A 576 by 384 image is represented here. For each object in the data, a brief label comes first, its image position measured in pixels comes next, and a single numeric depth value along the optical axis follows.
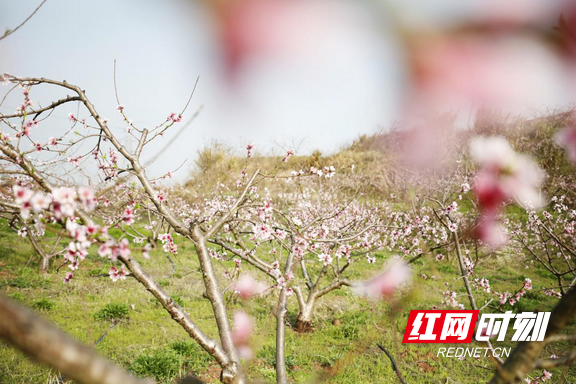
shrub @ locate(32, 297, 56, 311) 5.10
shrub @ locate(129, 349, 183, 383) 3.56
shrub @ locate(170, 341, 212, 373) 3.88
